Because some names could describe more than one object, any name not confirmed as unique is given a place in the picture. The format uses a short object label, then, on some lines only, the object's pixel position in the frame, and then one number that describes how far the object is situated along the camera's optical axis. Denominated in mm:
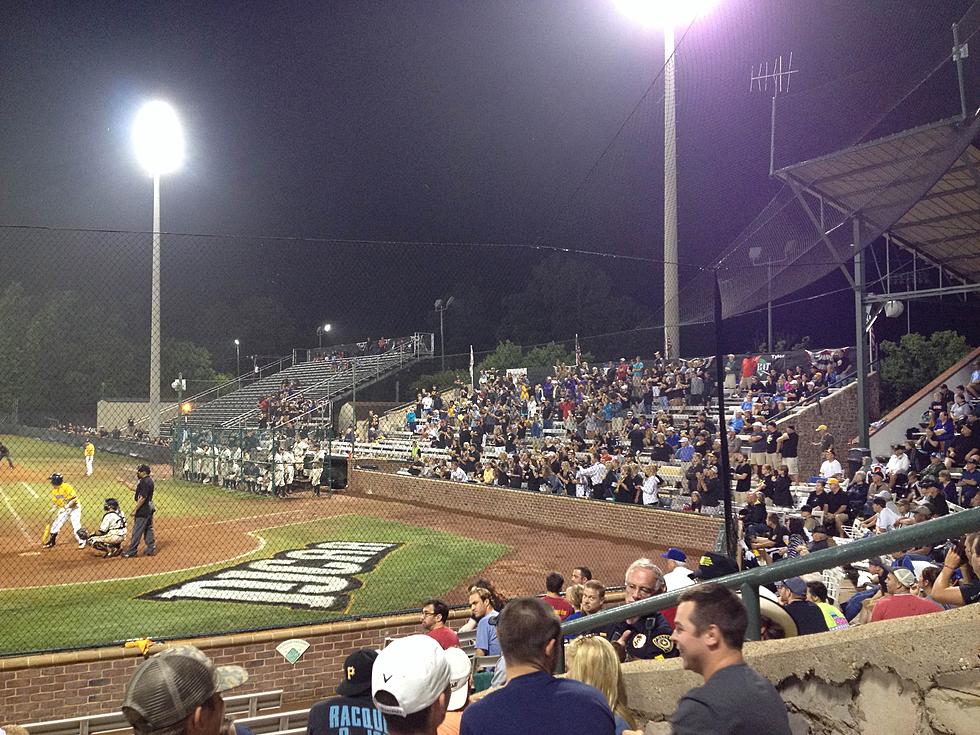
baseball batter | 13805
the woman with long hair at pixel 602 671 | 2834
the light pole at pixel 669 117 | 11422
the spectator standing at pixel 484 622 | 5902
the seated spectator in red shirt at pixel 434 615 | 5961
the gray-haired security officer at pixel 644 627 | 3988
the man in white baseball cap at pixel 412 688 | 2086
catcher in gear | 13281
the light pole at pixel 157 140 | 23891
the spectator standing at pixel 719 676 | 2020
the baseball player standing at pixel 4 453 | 19531
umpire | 12969
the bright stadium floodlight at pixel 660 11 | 17109
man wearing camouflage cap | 1762
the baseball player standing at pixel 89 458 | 19781
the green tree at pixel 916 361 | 18641
